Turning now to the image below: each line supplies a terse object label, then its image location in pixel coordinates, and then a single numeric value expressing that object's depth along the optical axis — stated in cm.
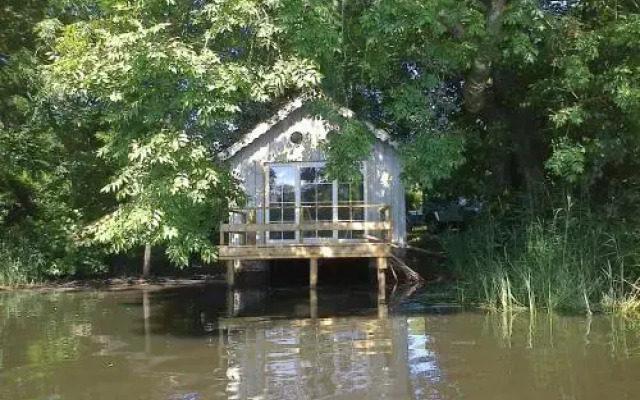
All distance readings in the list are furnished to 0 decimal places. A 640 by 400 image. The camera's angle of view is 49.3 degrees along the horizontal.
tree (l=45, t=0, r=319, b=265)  926
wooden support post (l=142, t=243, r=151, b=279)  1893
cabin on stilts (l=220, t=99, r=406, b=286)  1614
